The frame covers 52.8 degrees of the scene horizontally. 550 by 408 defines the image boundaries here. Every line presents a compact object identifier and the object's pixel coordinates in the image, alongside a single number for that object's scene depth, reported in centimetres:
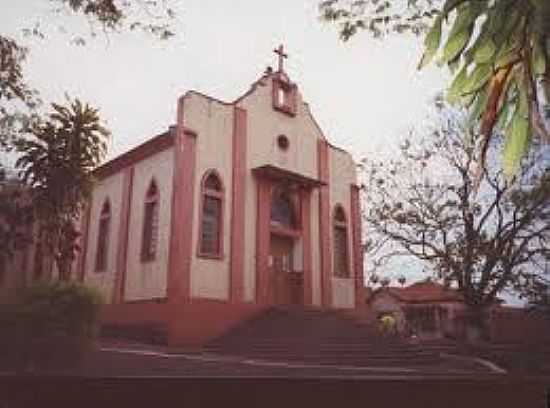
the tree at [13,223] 1388
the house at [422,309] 3319
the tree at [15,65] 723
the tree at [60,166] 1340
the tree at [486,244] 1955
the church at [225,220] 1603
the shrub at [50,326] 826
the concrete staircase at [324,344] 1219
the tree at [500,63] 251
